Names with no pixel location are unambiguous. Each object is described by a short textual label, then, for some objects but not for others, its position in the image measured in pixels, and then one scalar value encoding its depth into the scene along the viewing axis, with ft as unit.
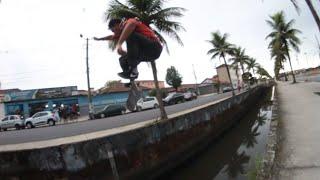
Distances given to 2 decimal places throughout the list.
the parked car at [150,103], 75.21
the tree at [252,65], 140.92
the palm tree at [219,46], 73.09
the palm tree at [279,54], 84.27
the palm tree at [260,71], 202.18
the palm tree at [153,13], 24.60
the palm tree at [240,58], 107.97
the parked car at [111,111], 68.19
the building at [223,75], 237.74
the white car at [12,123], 64.64
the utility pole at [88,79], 71.17
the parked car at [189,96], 97.11
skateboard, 8.24
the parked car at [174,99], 83.02
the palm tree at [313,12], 34.95
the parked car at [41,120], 62.96
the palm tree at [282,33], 78.63
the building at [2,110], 91.78
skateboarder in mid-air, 7.06
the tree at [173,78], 166.23
